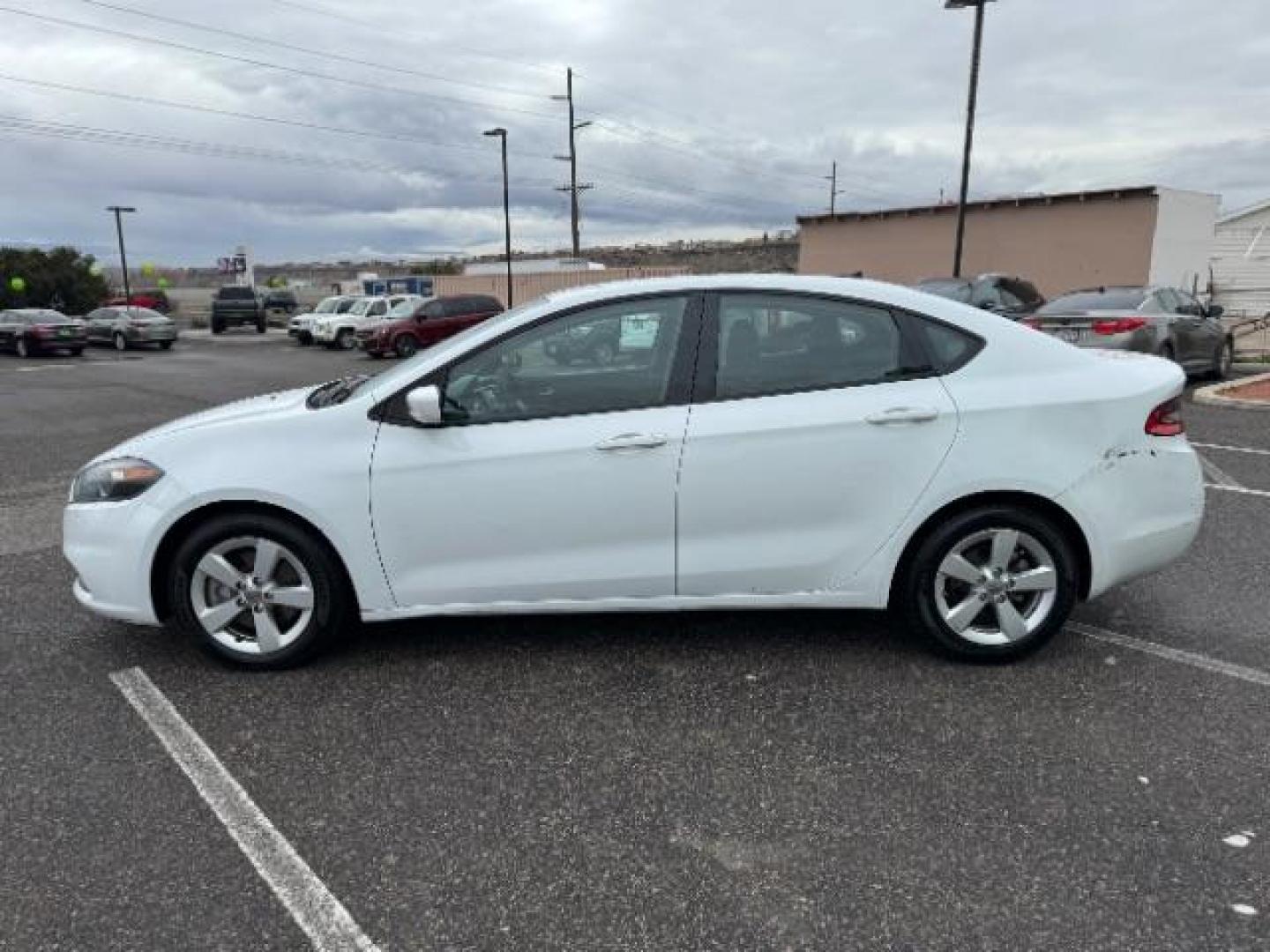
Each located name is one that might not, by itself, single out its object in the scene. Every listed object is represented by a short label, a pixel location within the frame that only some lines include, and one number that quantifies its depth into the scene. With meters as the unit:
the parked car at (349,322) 28.69
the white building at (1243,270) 24.95
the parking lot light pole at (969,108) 18.19
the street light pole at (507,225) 36.00
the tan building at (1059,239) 22.38
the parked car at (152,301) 45.16
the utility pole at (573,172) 38.03
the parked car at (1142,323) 10.39
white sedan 3.42
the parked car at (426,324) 25.00
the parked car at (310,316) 30.31
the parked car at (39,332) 25.78
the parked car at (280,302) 50.16
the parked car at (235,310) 37.78
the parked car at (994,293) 13.36
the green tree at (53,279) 46.00
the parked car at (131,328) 28.34
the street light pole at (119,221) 47.94
